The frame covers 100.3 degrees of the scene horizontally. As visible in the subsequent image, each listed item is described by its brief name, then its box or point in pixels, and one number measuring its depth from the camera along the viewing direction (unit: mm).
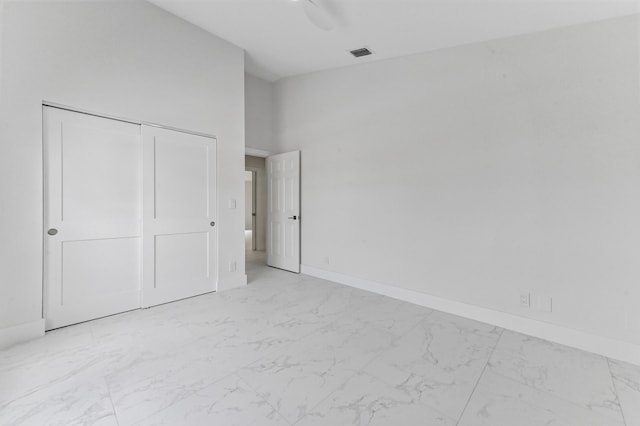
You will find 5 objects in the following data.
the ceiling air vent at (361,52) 3291
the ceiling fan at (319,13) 2223
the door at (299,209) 4461
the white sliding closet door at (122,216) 2445
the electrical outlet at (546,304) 2453
